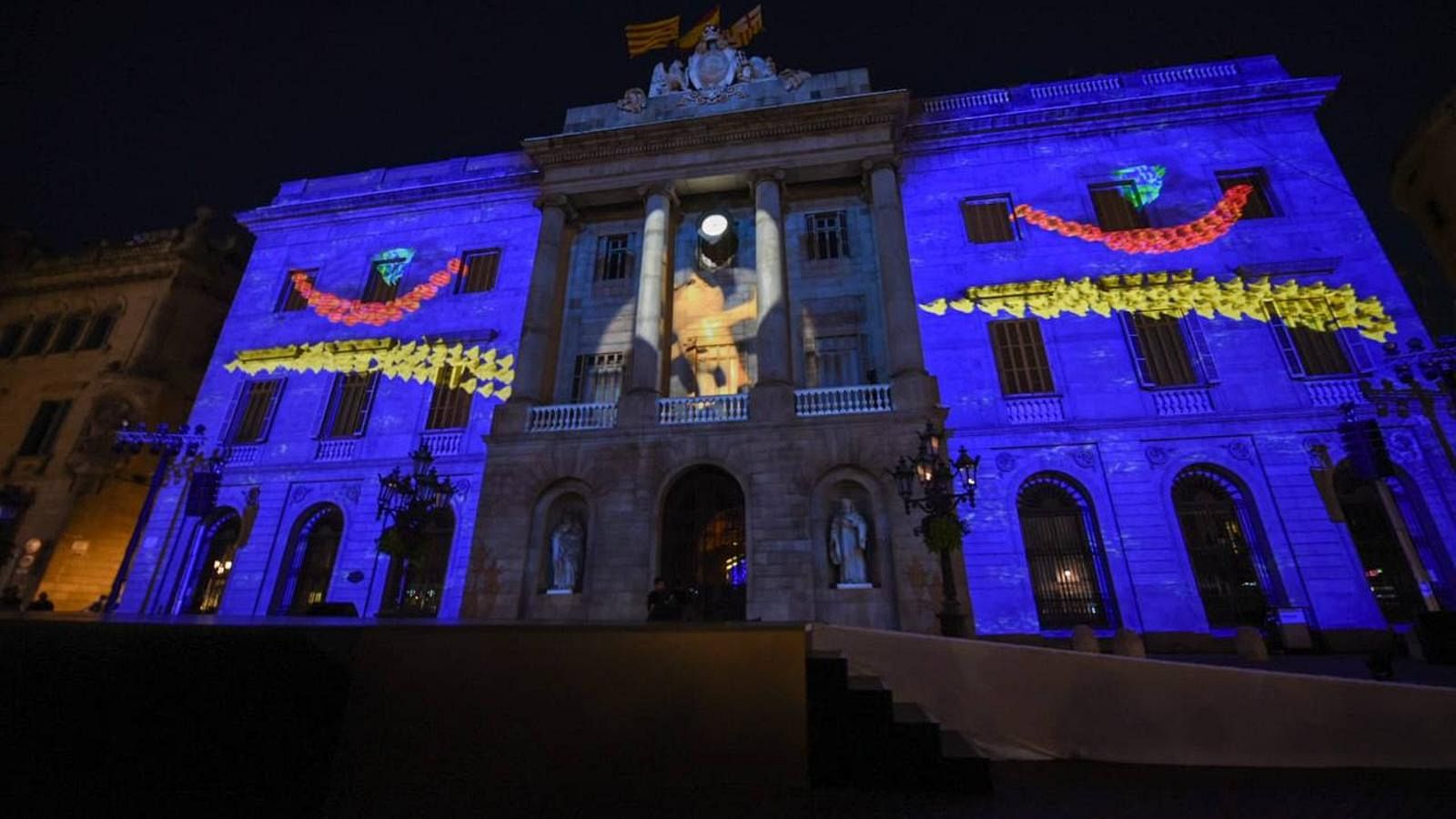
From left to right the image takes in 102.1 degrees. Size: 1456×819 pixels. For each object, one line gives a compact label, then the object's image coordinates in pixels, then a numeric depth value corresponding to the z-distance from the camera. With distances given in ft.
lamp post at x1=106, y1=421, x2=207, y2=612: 57.21
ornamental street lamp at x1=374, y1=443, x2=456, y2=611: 42.65
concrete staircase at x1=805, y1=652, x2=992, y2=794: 12.62
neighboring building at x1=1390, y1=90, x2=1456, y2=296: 69.46
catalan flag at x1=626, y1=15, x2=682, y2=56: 65.56
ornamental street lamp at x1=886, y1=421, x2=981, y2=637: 35.37
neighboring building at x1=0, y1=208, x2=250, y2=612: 68.28
